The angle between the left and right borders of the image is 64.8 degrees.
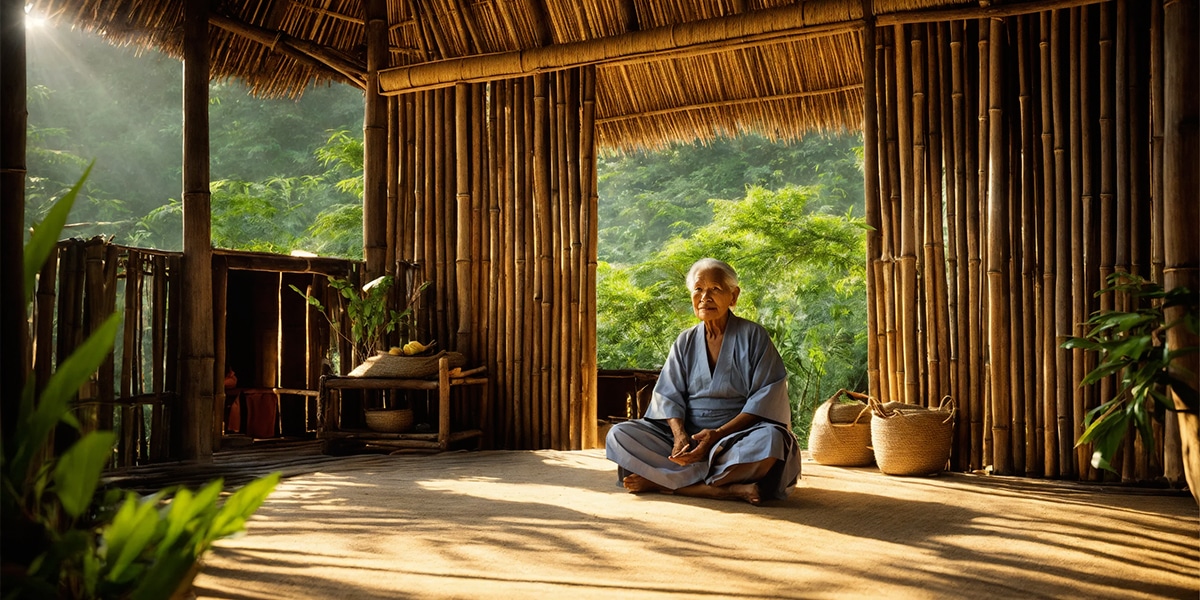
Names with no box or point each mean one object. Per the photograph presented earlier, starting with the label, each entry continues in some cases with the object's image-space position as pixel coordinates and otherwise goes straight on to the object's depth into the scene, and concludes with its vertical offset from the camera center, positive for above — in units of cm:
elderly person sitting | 375 -35
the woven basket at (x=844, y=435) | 485 -52
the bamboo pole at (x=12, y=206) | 171 +28
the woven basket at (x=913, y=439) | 443 -50
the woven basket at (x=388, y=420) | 553 -47
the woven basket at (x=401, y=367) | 543 -16
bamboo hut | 432 +98
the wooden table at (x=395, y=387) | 536 -41
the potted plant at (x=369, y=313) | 570 +16
